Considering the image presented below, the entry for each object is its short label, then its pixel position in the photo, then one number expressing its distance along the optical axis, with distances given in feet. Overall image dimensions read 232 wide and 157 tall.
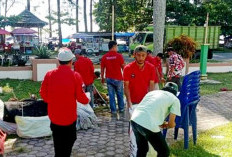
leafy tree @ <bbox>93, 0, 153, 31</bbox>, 89.71
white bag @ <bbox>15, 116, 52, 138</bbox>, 17.72
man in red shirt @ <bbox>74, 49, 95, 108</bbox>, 22.50
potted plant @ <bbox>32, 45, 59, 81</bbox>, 38.70
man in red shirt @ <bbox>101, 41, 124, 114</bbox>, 22.29
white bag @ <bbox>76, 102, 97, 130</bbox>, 19.66
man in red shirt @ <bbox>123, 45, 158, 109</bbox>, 15.21
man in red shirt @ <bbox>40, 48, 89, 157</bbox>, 11.51
